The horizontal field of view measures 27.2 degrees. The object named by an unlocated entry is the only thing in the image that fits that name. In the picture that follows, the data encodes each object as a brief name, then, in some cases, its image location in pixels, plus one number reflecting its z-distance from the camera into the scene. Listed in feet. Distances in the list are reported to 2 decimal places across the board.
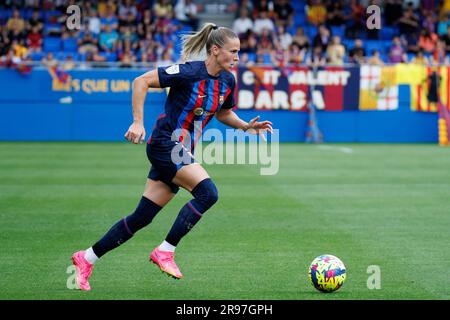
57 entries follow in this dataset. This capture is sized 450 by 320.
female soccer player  24.70
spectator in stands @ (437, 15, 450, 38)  96.88
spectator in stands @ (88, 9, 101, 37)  89.97
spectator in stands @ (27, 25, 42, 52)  87.04
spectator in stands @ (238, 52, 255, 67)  85.46
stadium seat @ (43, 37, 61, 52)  90.68
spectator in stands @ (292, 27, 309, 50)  89.36
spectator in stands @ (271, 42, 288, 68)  85.81
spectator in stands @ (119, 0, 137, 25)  91.12
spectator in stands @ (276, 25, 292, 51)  91.91
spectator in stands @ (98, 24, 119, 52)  87.97
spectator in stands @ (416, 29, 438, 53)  92.94
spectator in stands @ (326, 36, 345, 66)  88.12
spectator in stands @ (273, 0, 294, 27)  96.94
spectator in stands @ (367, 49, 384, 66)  86.76
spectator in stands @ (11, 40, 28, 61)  83.76
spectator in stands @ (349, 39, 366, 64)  88.43
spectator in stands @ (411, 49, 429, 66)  87.97
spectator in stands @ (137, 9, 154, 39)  89.97
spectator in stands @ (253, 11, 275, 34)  94.43
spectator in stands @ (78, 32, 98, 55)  85.76
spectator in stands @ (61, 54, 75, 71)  82.74
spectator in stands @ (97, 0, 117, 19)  92.71
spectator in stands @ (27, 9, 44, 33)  88.22
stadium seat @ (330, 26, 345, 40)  98.08
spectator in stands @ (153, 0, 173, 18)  94.38
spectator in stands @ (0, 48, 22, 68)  82.28
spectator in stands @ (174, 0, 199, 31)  95.55
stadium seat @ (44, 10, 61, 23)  94.94
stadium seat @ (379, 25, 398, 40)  100.37
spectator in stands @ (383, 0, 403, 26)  101.09
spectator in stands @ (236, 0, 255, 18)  96.94
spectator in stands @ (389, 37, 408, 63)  90.43
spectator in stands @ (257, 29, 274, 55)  89.81
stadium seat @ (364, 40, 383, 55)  96.07
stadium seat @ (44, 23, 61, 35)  92.07
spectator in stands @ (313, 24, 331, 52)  90.84
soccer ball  23.98
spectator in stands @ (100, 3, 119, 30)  90.80
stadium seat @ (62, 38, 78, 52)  90.27
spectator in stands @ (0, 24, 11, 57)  84.12
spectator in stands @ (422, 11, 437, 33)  98.43
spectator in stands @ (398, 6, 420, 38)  96.84
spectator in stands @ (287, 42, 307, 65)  86.94
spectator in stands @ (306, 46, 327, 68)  85.89
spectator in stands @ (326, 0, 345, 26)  99.30
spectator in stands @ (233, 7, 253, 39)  94.12
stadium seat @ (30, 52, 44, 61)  86.02
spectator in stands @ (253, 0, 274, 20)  96.84
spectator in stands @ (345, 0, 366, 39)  97.14
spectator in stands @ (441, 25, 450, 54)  94.43
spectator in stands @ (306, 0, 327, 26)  99.66
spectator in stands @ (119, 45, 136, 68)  84.07
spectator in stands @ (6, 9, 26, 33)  87.51
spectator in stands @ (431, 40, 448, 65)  89.48
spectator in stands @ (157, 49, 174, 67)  83.93
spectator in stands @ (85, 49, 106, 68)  84.12
